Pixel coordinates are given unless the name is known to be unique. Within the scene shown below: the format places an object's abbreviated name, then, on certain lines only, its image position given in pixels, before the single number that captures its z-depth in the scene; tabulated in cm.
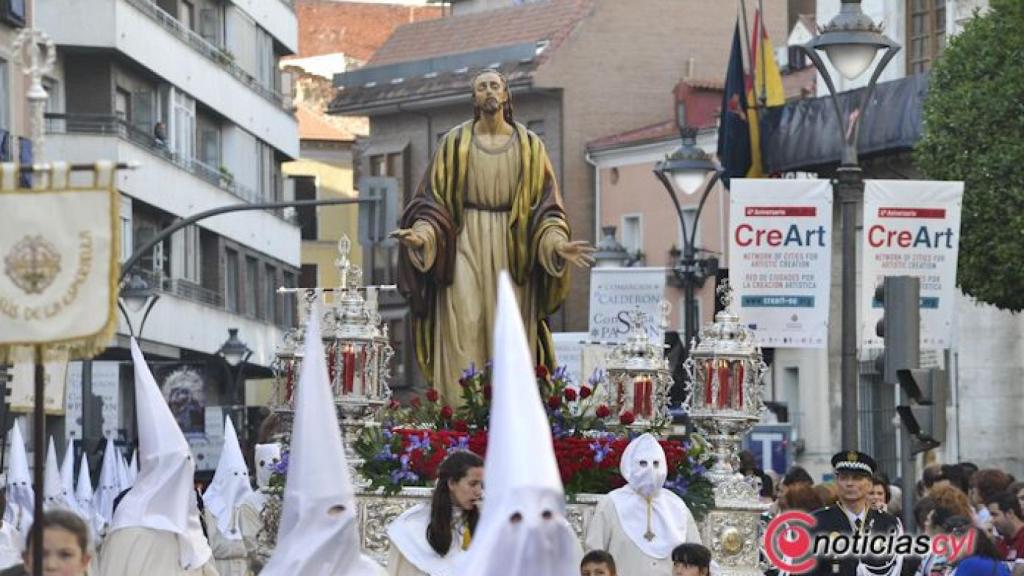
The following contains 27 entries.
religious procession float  2131
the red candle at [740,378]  2228
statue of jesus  2231
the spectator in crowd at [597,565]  1608
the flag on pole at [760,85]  4494
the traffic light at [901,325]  2209
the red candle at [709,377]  2225
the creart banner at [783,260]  2658
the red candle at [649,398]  2253
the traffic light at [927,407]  2161
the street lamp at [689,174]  3625
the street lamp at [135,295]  4306
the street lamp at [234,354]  5119
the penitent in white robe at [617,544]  1965
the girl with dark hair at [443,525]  1570
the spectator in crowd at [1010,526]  1888
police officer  1855
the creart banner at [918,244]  2669
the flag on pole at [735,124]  4462
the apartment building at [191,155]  5356
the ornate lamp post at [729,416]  2180
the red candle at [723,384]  2222
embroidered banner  1301
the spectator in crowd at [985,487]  2147
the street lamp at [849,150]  2583
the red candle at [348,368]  2192
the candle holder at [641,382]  2252
